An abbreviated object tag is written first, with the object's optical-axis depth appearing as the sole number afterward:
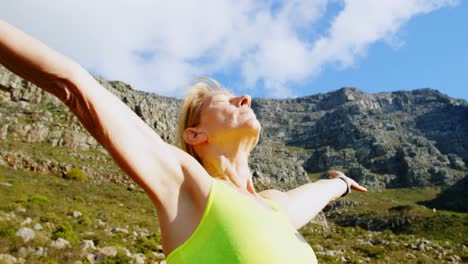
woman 1.30
